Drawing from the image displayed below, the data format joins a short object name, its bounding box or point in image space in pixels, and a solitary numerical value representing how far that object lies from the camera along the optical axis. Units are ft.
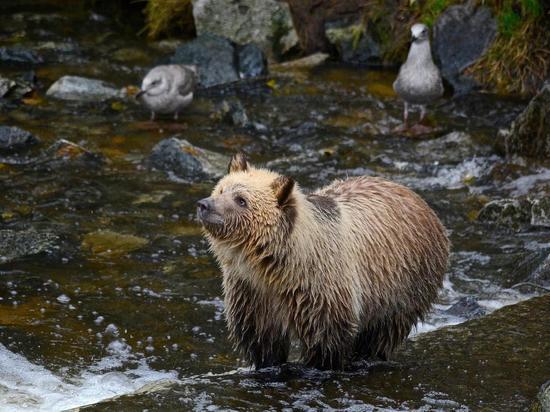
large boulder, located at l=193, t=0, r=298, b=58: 51.13
